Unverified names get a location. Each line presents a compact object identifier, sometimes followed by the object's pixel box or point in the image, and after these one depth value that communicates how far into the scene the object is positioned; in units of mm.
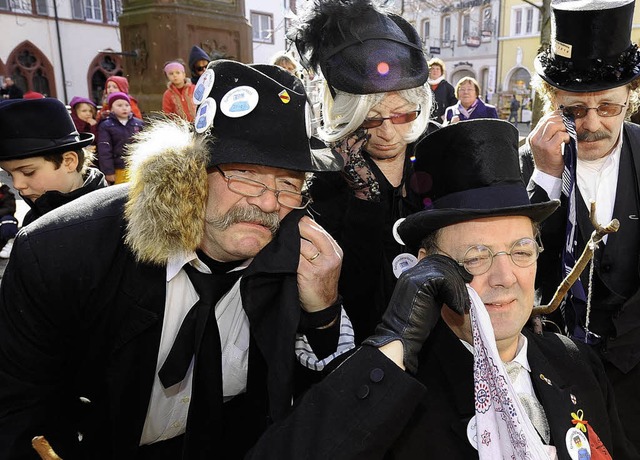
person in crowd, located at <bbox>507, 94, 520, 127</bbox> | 23980
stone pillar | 7789
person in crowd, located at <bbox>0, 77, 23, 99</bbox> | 13847
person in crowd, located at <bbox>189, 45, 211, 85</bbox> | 6688
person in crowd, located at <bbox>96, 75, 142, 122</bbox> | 7152
